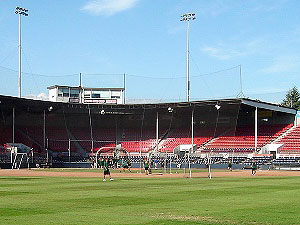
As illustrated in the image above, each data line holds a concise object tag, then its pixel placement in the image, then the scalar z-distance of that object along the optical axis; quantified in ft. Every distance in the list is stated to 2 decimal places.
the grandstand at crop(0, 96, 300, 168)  253.24
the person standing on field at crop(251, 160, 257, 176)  166.14
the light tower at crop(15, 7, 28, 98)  264.11
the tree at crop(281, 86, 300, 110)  519.52
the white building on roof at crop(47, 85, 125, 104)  336.49
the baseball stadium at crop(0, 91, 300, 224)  94.02
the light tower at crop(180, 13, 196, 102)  272.31
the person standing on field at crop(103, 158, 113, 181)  128.88
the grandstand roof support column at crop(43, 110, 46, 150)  264.31
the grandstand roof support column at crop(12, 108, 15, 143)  249.59
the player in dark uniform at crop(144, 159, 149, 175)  169.27
